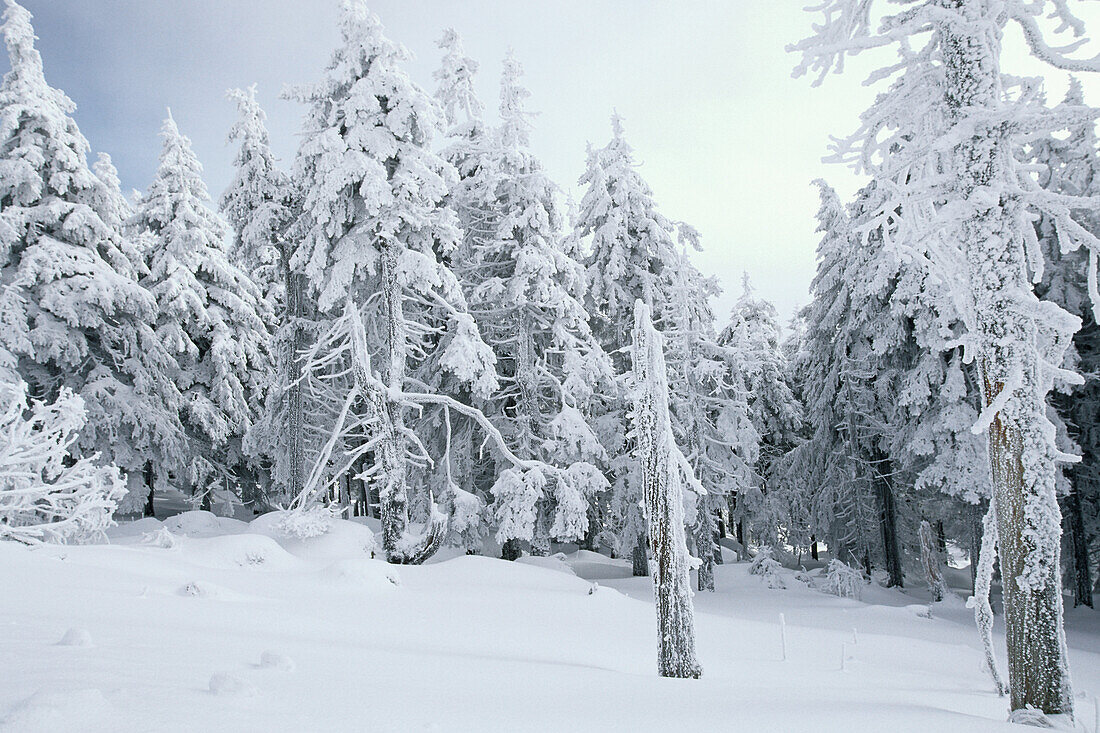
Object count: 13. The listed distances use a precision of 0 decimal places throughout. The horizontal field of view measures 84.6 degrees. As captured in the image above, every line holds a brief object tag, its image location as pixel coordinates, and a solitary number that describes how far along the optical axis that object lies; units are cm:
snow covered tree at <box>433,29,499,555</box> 1919
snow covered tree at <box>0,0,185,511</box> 1744
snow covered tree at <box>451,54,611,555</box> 1764
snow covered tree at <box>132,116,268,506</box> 2234
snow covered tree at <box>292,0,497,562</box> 1432
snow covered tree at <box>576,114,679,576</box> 1942
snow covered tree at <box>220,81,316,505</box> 1848
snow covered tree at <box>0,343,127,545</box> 938
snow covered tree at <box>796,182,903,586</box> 1986
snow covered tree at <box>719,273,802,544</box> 2503
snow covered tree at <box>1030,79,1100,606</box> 1714
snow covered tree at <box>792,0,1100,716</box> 561
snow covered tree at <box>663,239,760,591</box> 1870
